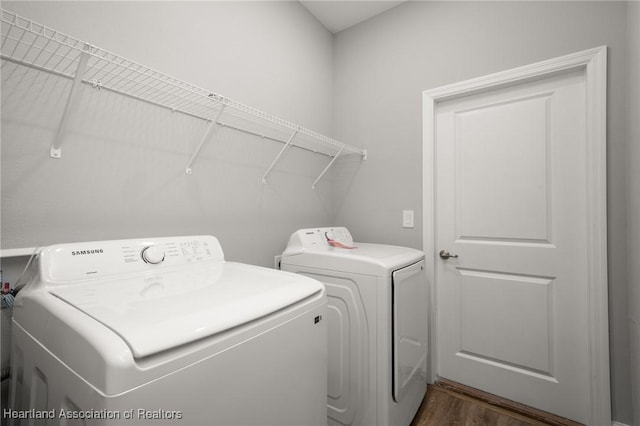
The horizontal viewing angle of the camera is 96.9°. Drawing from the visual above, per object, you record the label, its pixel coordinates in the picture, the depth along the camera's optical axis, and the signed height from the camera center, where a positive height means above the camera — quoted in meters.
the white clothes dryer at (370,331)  1.38 -0.61
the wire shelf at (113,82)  0.97 +0.56
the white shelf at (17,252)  0.92 -0.12
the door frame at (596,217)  1.52 -0.03
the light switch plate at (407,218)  2.13 -0.05
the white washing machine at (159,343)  0.55 -0.30
